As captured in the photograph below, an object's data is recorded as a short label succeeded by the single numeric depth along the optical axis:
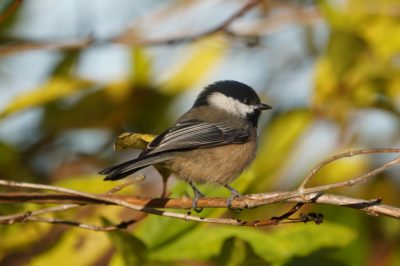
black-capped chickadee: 4.70
